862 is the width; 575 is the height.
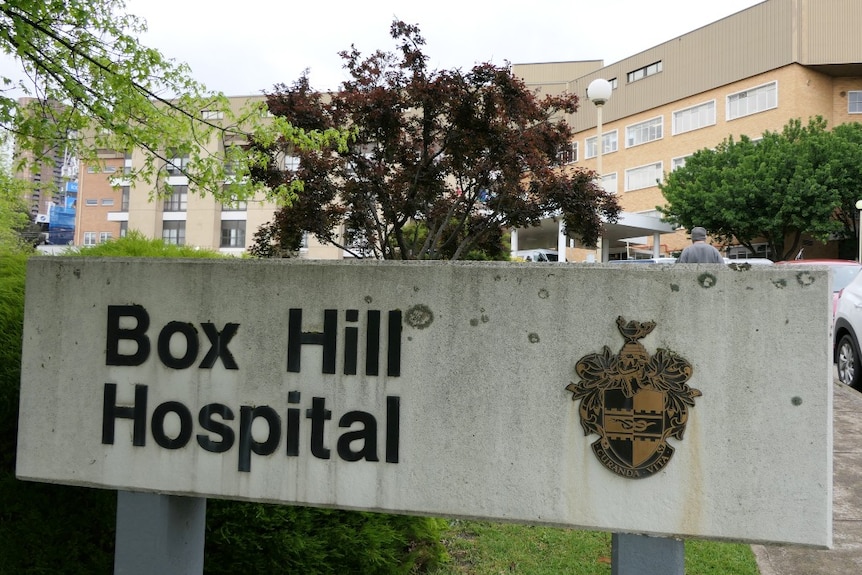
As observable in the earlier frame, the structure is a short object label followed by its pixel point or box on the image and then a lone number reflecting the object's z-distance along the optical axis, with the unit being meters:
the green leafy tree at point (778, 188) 28.17
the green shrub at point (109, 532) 3.08
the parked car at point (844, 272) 13.12
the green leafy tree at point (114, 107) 6.25
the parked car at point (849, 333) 8.32
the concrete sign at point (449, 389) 2.26
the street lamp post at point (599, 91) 14.05
